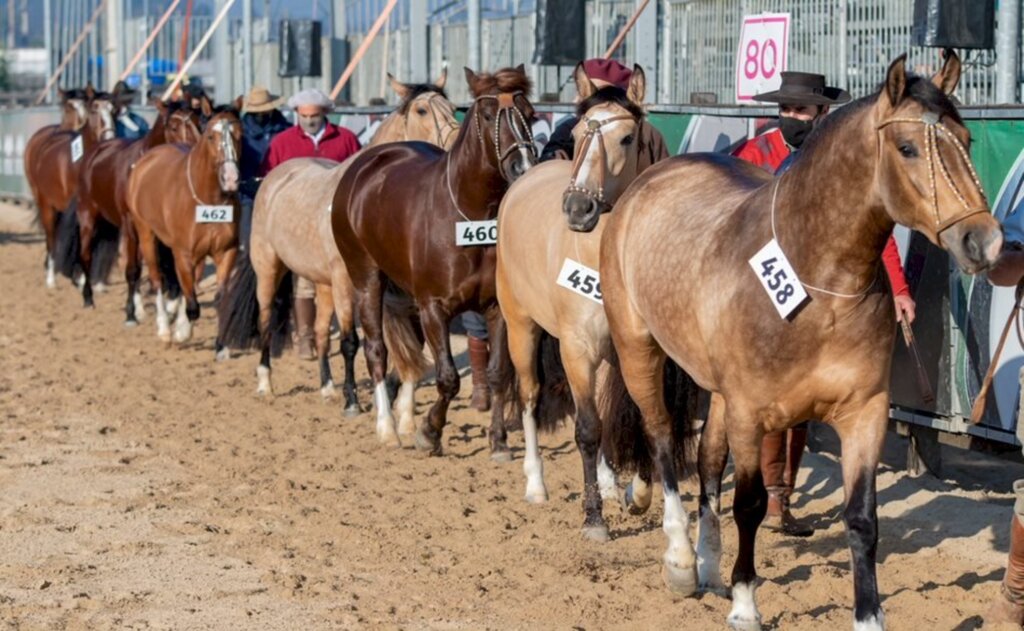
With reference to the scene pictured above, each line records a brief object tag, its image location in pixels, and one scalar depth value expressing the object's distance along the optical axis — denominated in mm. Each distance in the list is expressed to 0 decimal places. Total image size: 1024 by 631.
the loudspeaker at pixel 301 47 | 19453
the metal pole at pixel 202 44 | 19531
